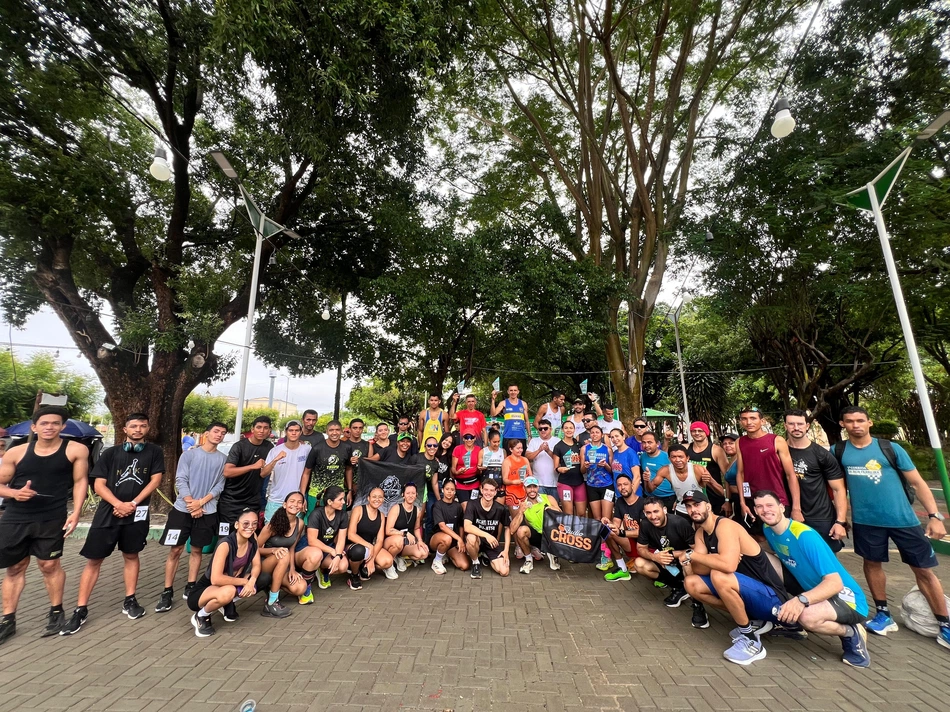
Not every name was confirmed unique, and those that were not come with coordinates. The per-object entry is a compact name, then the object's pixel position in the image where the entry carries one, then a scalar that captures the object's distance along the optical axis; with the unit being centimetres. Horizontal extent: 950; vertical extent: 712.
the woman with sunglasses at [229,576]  396
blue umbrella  883
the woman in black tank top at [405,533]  551
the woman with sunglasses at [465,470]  635
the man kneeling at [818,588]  345
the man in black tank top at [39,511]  391
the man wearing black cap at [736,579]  365
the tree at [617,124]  1125
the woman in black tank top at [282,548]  452
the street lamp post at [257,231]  639
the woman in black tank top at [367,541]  521
